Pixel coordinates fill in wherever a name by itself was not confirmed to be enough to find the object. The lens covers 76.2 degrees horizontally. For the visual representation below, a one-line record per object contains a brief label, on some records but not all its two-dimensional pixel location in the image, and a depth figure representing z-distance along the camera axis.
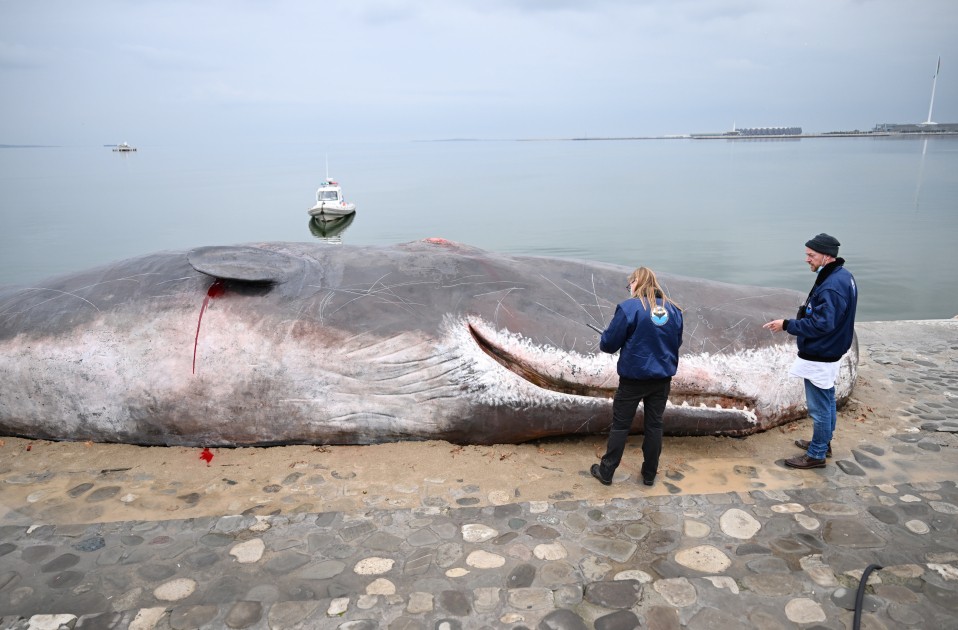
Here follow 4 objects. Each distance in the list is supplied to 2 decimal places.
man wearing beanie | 4.37
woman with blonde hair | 4.09
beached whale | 4.97
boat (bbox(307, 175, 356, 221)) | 34.81
